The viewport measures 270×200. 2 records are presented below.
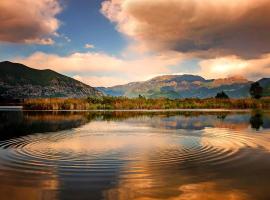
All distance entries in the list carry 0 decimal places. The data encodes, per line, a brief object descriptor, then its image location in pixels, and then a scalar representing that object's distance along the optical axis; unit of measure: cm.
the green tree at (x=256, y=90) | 8288
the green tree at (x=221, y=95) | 8800
